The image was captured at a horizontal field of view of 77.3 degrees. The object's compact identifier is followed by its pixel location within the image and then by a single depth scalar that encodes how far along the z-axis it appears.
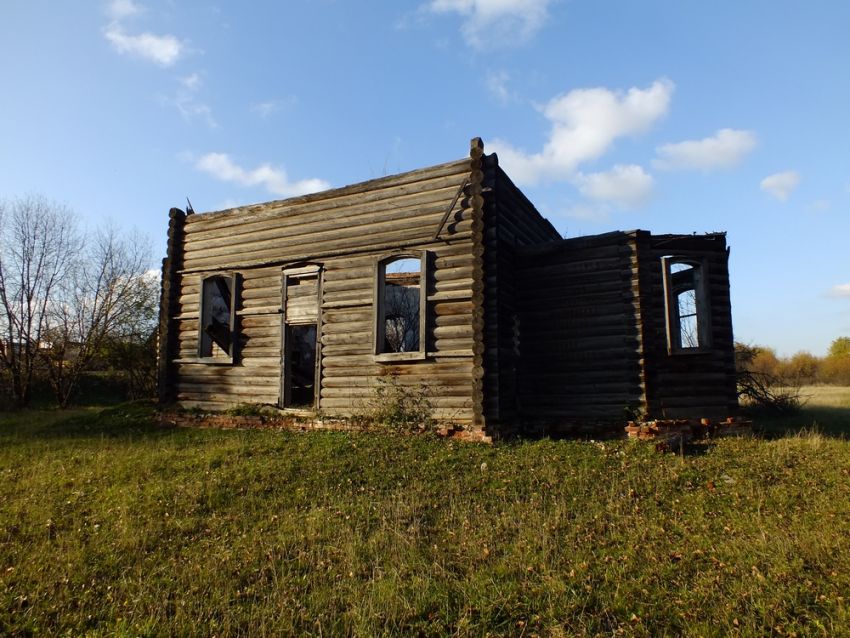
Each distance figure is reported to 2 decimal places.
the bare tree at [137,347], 24.47
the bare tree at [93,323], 23.08
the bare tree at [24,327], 22.00
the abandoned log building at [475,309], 11.57
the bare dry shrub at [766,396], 15.95
